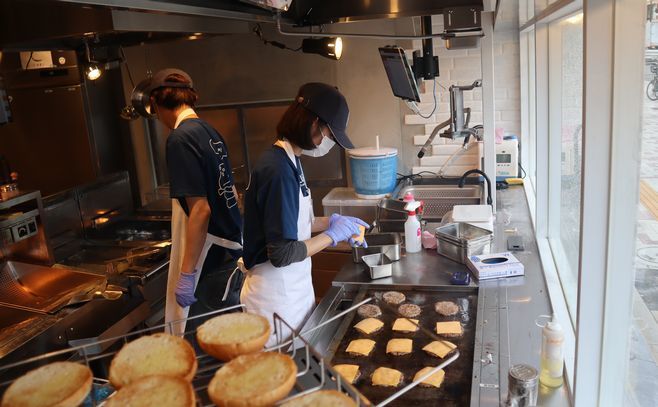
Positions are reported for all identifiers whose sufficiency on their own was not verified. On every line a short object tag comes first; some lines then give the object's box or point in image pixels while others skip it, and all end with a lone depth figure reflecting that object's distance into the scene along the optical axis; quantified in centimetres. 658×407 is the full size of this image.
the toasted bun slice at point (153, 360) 91
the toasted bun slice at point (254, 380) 82
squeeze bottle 144
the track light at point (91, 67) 324
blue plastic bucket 351
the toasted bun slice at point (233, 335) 97
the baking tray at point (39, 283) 294
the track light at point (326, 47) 306
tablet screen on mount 252
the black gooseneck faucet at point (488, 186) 314
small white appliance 371
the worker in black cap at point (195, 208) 241
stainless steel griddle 144
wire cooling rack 86
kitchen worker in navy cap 183
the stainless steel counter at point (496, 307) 146
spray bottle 258
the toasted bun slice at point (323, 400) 82
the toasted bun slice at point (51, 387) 81
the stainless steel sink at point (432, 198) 292
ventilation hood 206
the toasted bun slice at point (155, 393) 80
